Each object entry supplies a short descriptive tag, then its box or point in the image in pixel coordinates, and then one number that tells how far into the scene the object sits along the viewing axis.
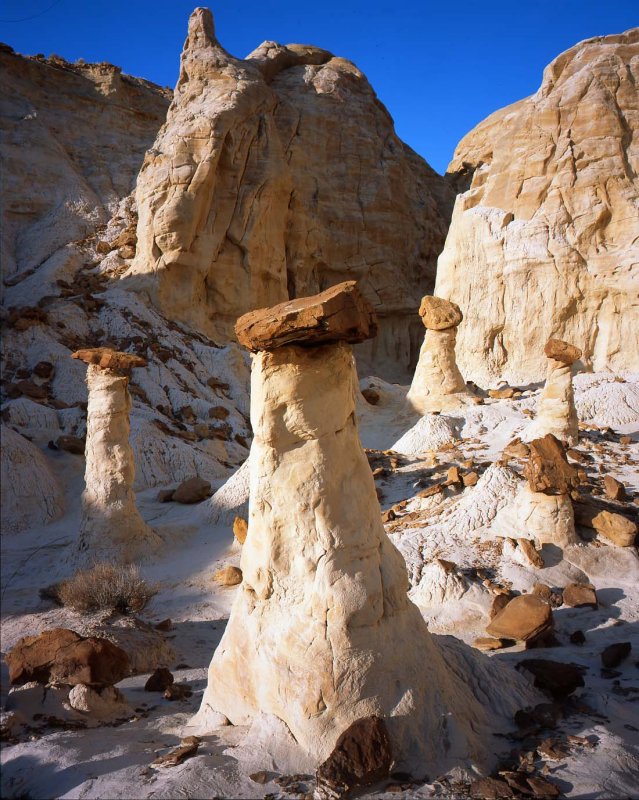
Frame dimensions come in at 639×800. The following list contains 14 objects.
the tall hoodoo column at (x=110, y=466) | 10.16
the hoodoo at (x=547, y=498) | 8.05
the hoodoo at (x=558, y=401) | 10.25
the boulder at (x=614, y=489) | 9.07
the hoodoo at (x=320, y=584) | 3.95
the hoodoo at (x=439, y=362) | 14.58
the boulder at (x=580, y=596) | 7.26
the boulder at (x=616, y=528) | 8.20
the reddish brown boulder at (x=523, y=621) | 6.49
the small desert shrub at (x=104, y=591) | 7.90
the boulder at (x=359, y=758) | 3.61
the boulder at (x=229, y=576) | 9.32
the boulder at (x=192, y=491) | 12.95
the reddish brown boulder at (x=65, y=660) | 5.00
